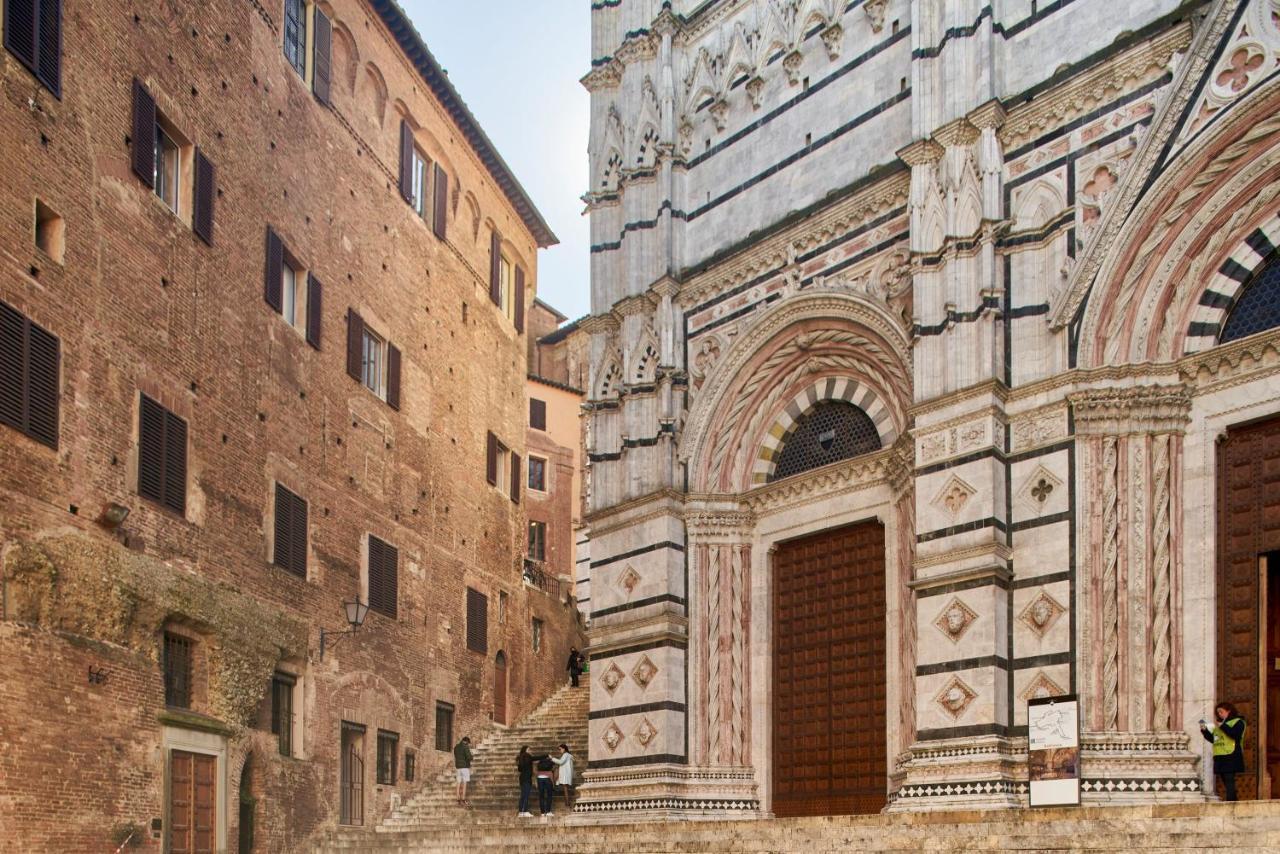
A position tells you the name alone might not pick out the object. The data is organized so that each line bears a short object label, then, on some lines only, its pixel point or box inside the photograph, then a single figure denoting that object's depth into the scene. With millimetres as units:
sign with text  13227
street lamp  23516
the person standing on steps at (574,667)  33594
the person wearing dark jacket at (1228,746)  13320
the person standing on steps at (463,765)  26109
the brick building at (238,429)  16344
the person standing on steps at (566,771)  22750
